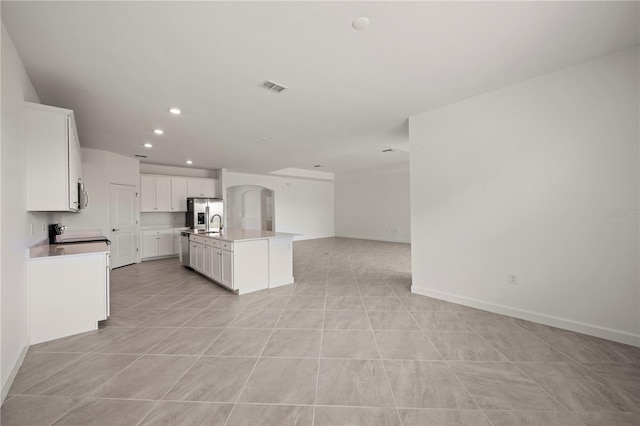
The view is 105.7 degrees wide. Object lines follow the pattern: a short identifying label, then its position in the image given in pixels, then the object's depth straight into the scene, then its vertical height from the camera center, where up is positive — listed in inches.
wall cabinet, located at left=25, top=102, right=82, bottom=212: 93.4 +24.0
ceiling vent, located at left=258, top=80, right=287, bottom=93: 106.9 +58.6
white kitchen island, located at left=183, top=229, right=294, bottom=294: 146.9 -28.5
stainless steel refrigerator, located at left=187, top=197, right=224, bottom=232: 269.9 +3.3
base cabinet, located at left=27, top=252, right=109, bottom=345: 94.5 -31.8
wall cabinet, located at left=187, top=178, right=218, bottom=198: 289.3 +35.4
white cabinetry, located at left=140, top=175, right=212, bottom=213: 257.6 +28.2
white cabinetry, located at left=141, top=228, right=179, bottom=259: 253.1 -29.3
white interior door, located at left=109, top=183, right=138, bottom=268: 220.4 -7.1
